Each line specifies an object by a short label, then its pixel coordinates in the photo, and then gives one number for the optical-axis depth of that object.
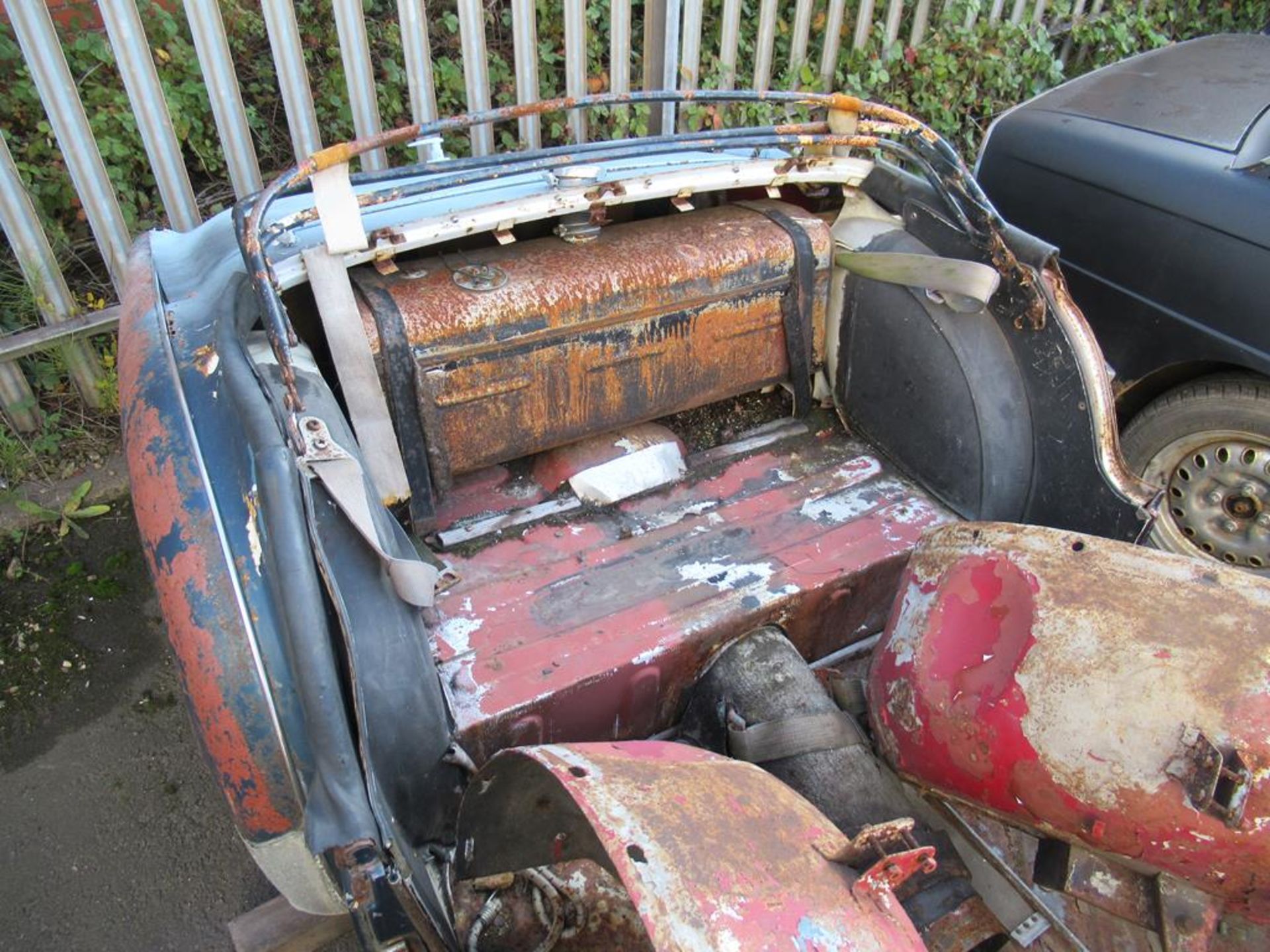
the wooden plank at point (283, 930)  1.80
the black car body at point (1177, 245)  2.50
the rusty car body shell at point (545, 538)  1.22
